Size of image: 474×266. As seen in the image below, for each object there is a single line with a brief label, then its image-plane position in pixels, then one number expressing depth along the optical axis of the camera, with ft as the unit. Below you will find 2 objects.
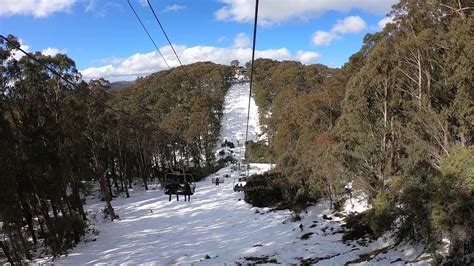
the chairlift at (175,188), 91.06
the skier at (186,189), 86.79
